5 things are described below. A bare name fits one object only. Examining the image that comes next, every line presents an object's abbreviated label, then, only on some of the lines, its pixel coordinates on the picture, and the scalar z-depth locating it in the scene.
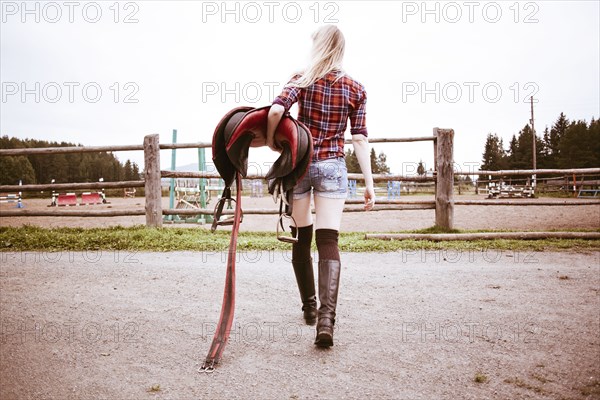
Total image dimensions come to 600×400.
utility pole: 42.38
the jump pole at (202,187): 9.92
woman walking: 2.24
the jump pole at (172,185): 9.42
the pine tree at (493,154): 72.73
